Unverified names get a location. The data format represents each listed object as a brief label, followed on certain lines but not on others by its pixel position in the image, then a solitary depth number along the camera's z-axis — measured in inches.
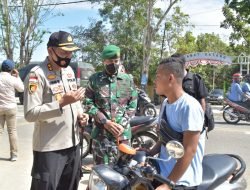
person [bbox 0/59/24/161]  153.3
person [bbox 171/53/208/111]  120.5
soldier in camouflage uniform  97.9
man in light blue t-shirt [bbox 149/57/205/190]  55.7
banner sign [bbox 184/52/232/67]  569.6
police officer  73.8
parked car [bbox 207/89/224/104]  654.2
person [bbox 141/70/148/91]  532.8
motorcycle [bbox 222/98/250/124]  286.8
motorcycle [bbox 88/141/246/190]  51.5
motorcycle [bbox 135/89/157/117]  296.6
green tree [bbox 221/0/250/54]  623.5
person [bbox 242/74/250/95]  283.7
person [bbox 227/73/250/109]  283.4
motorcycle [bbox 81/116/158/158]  153.3
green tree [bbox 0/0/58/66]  572.0
